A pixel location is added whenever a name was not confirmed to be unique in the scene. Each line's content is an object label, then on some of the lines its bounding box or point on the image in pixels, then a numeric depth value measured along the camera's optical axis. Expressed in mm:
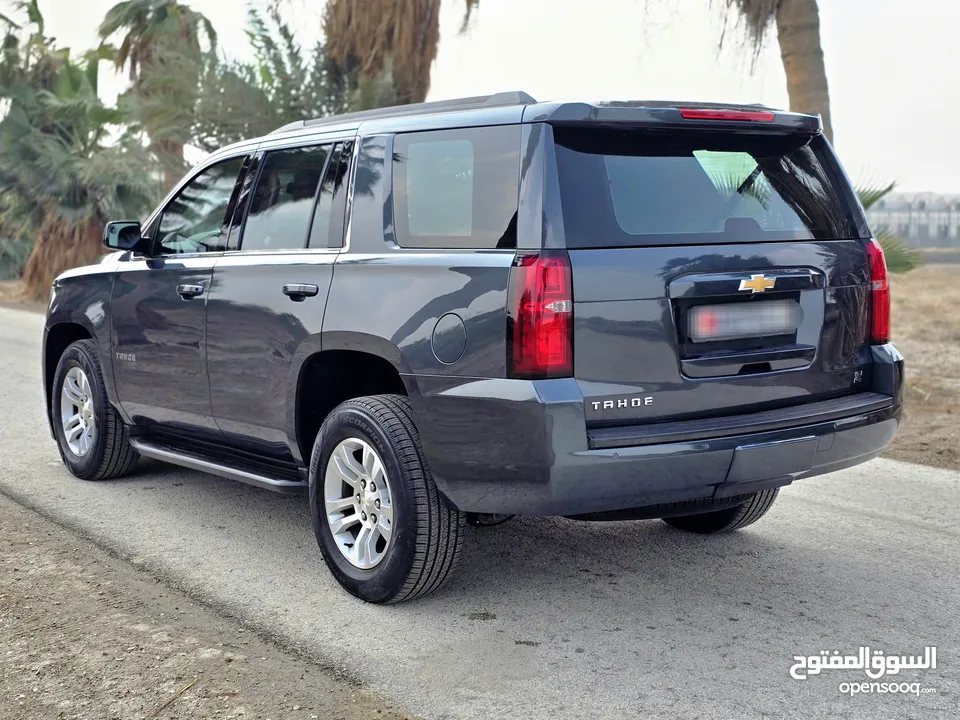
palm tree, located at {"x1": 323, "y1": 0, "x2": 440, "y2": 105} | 16766
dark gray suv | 3924
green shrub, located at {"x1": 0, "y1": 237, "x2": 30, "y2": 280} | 34875
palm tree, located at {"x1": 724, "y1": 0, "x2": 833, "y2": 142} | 11016
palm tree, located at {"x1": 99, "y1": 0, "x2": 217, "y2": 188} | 17141
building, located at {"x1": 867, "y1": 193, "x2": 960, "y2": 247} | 38219
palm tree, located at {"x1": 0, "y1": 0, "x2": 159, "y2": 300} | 23719
